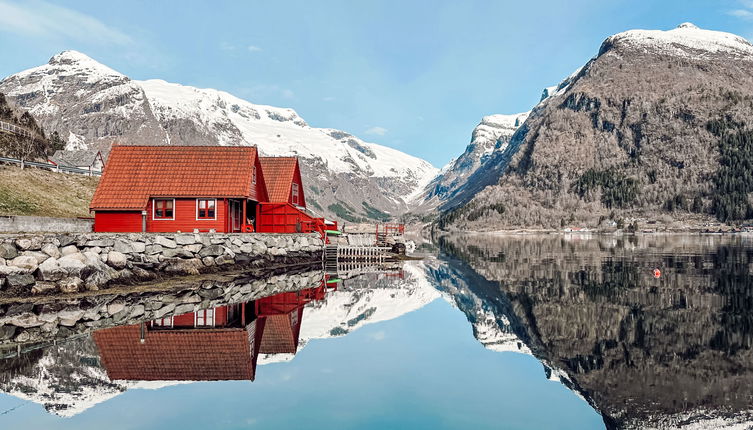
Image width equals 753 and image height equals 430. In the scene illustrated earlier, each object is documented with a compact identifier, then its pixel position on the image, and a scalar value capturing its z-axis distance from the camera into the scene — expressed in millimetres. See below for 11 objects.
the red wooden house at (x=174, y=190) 50781
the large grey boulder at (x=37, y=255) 30969
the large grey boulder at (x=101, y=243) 35019
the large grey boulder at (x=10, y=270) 29500
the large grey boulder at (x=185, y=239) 41834
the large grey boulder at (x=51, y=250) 31984
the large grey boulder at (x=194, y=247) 42316
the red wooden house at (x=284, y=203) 62469
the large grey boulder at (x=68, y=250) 33044
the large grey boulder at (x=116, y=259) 35500
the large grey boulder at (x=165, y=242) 39906
